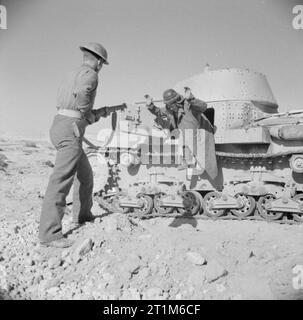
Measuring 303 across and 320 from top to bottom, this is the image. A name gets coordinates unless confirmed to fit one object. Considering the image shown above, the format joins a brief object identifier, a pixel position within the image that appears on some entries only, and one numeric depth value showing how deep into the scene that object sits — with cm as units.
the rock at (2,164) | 1737
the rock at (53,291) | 368
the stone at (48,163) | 2100
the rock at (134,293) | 361
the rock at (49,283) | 379
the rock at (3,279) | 364
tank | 713
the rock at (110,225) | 511
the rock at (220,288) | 367
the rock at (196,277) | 379
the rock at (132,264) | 404
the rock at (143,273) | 394
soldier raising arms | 745
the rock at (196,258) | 422
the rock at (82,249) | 434
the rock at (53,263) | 421
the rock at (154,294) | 359
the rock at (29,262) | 423
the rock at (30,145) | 3836
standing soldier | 472
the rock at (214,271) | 385
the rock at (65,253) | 441
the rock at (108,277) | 386
